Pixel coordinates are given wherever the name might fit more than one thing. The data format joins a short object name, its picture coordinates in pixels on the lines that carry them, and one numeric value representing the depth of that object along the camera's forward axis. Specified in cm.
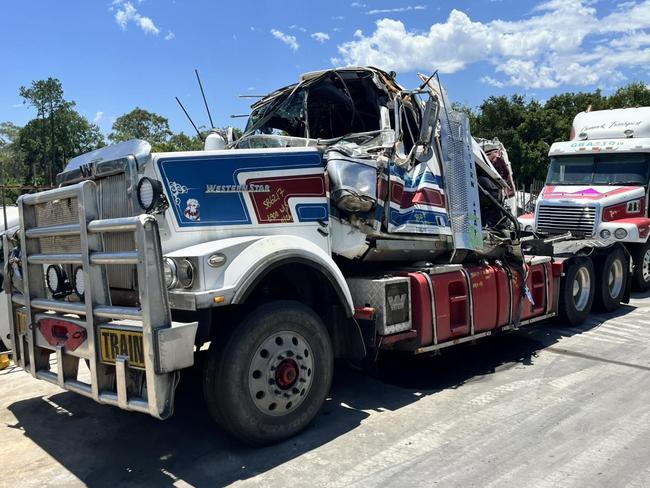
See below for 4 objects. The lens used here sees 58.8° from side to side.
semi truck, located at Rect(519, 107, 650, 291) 1026
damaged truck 376
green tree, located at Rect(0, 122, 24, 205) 5941
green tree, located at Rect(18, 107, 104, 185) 4803
